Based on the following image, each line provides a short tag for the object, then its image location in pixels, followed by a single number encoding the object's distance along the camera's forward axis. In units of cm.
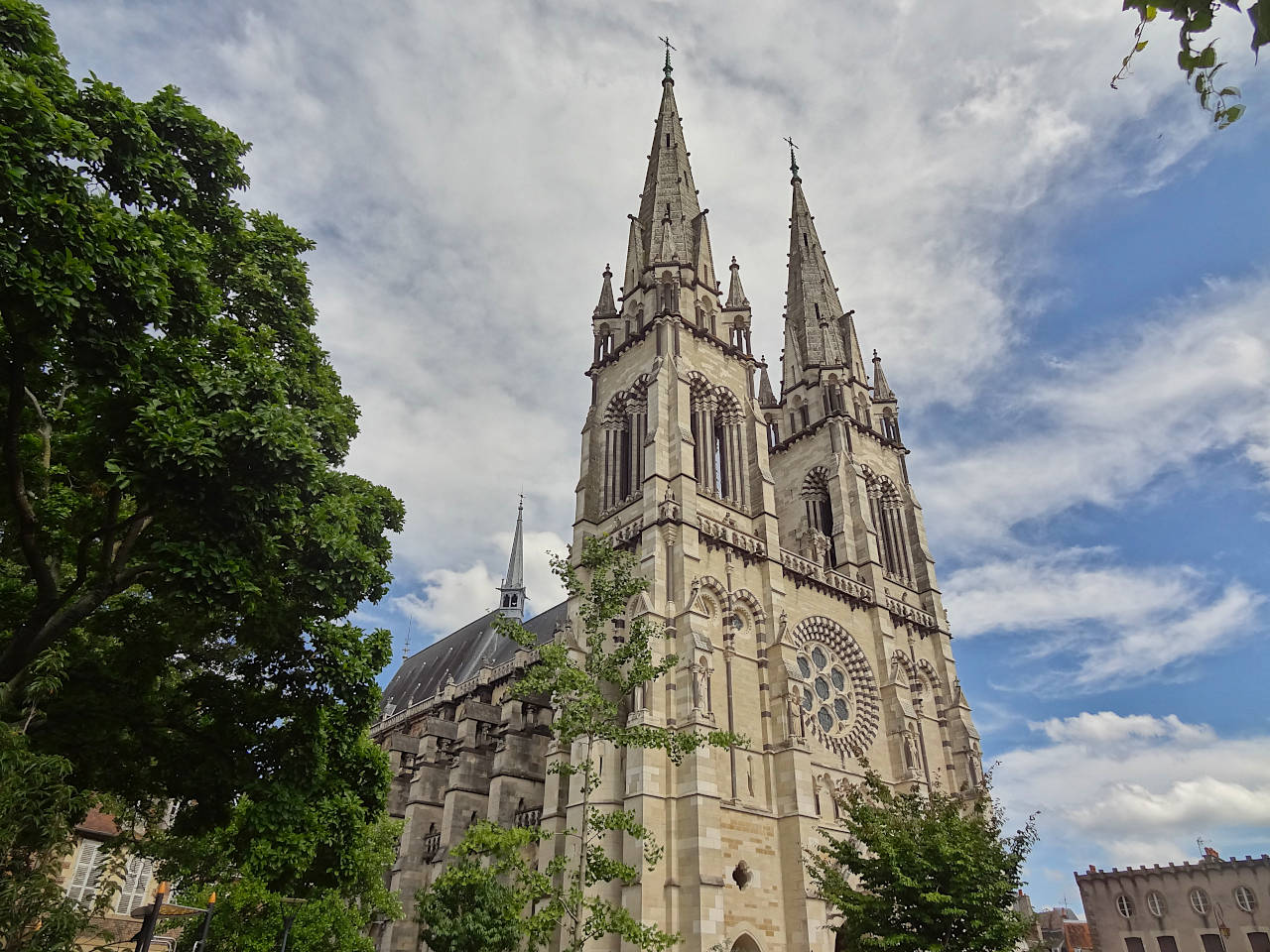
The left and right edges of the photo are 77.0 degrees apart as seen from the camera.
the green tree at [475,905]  1553
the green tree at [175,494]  773
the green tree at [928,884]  1481
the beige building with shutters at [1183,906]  2962
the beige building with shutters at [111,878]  2292
